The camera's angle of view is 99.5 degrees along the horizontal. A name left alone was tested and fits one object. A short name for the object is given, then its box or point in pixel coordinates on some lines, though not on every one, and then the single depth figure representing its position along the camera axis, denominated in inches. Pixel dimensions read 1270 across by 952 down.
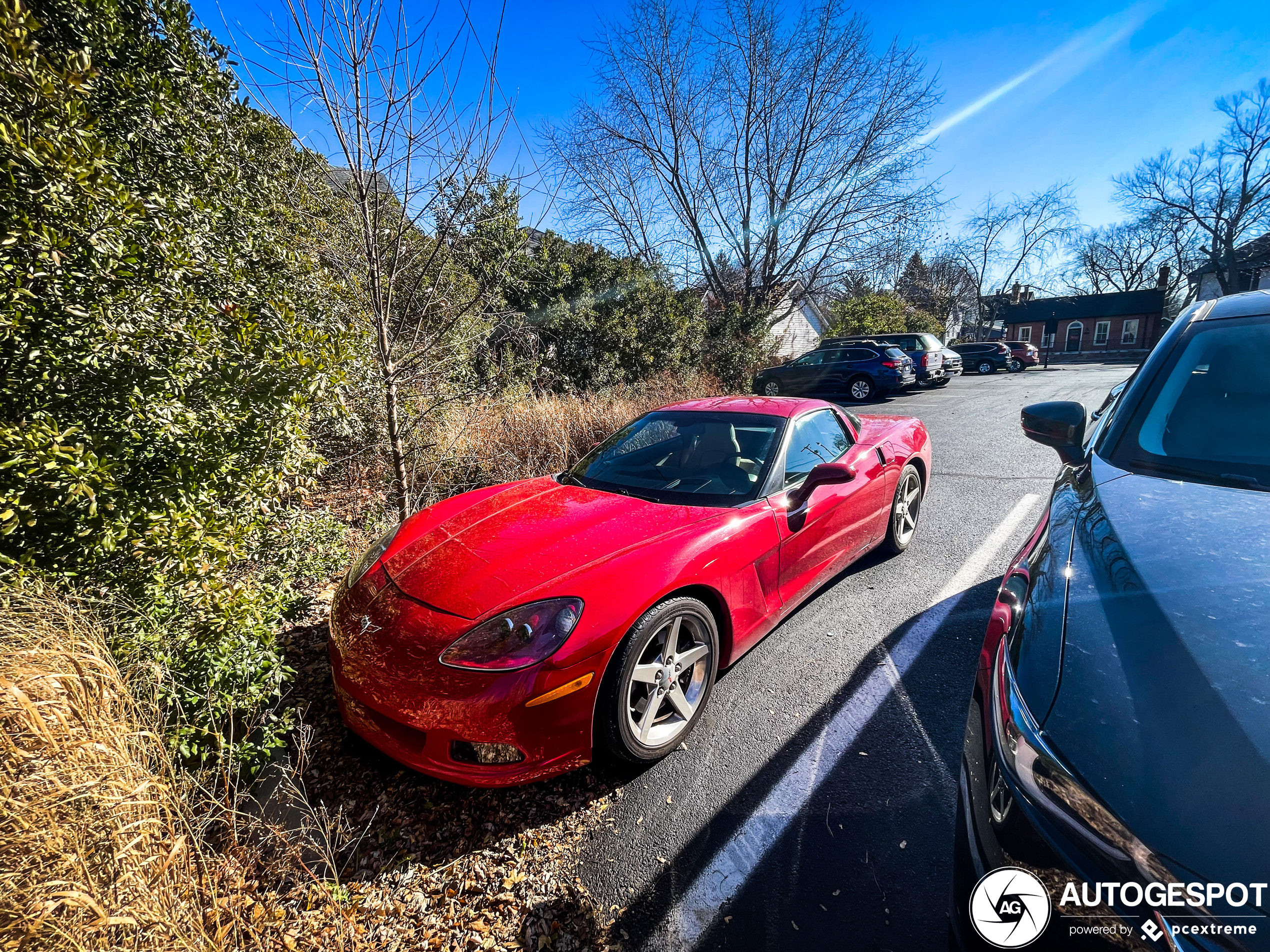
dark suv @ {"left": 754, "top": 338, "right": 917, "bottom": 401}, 549.3
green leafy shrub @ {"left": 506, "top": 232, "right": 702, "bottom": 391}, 443.8
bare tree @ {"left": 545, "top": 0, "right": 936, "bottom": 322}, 627.8
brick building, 1560.0
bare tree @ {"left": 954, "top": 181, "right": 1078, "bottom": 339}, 1755.7
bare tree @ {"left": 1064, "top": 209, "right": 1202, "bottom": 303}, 1665.8
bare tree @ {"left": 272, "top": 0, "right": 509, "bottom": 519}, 127.6
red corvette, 73.3
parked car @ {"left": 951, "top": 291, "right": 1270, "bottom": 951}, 34.2
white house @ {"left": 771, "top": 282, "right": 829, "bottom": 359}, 745.0
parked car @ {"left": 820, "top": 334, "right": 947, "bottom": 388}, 622.8
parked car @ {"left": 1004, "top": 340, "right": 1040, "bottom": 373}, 959.6
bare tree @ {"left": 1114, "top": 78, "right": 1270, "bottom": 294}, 1454.2
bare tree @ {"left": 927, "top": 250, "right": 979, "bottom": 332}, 1664.6
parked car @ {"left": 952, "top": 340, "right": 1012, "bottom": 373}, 909.2
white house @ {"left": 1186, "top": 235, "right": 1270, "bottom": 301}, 1427.2
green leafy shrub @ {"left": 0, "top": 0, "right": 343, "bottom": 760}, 63.7
